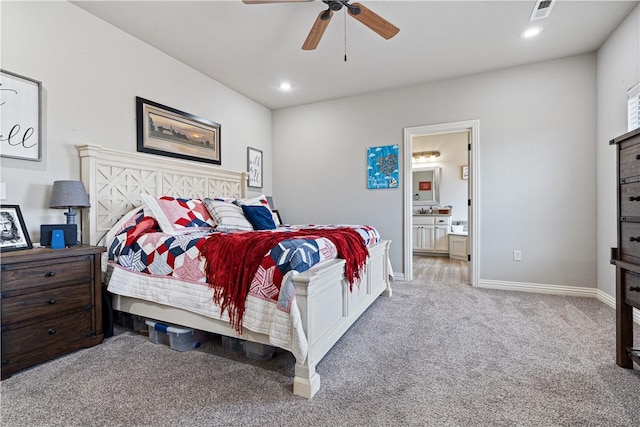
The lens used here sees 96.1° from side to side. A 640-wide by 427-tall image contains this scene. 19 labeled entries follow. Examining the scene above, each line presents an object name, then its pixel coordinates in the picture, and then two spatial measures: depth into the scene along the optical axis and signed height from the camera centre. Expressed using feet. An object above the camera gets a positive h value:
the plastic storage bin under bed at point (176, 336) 6.55 -2.92
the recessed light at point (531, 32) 8.84 +5.59
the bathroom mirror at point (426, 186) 21.40 +1.89
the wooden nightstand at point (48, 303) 5.40 -1.89
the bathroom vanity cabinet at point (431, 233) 19.40 -1.52
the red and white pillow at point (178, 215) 7.82 -0.10
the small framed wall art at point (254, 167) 14.14 +2.22
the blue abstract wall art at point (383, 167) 13.21 +2.06
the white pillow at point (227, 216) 8.87 -0.15
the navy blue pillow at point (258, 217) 9.58 -0.19
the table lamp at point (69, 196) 6.72 +0.37
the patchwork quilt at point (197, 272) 5.04 -1.31
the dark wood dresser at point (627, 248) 4.99 -0.68
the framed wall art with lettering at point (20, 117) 6.44 +2.21
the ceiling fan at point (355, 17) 6.58 +4.62
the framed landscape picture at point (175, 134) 9.45 +2.87
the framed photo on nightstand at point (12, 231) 5.96 -0.40
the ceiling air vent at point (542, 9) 7.57 +5.50
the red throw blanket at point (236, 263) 5.56 -1.06
